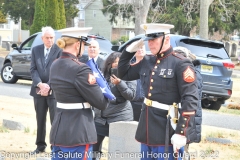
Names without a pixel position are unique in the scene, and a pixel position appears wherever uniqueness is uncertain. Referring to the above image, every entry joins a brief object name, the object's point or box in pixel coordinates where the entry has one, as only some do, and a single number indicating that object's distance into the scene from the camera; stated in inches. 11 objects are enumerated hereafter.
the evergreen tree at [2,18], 1793.2
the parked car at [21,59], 637.9
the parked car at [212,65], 525.7
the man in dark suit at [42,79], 295.7
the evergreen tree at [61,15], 1365.5
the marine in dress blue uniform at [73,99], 189.9
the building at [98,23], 2620.6
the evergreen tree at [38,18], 1397.6
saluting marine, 181.0
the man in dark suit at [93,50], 275.0
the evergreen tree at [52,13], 1333.7
